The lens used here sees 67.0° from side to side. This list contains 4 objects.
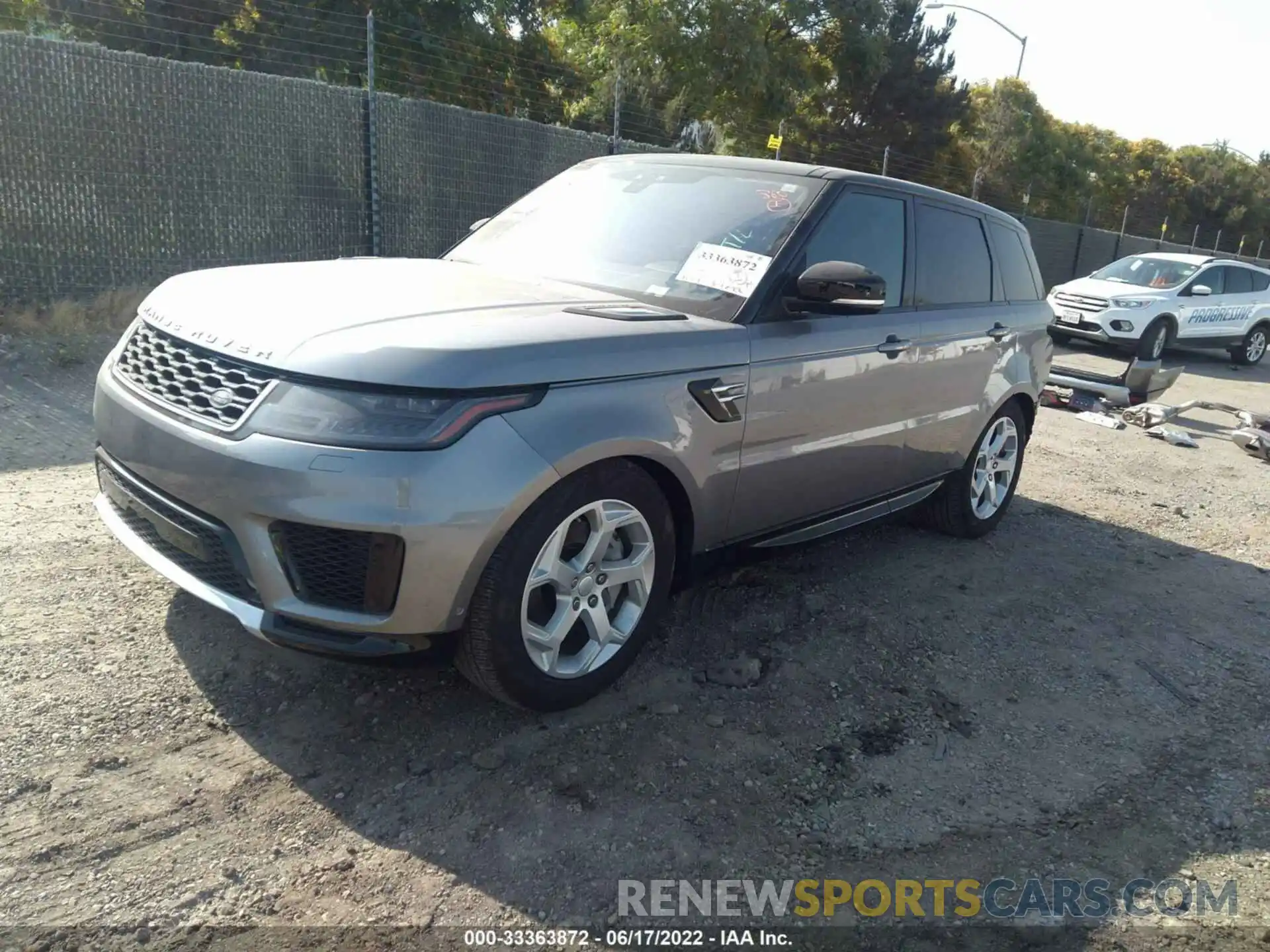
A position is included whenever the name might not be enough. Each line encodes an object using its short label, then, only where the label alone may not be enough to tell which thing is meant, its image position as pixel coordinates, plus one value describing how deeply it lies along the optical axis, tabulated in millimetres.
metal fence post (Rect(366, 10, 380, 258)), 9797
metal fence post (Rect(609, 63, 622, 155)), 12086
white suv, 14547
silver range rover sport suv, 2582
